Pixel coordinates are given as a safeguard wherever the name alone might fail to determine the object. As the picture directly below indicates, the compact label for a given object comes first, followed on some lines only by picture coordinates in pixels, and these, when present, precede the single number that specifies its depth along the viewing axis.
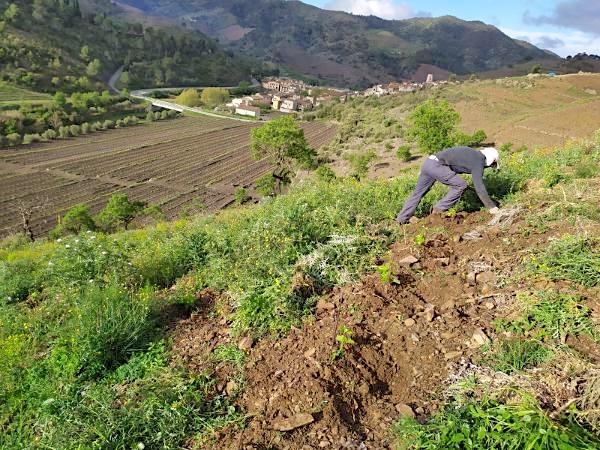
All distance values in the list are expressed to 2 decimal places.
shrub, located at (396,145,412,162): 28.92
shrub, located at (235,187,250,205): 33.19
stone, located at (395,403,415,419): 2.84
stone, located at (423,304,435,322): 3.69
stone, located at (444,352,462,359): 3.29
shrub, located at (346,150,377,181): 27.26
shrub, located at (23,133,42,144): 54.65
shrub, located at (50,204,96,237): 25.75
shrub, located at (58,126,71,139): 60.09
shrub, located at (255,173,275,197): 30.38
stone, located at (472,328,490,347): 3.34
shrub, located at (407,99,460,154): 25.86
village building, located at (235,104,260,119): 86.44
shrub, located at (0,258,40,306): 5.66
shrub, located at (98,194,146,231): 25.80
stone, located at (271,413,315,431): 2.75
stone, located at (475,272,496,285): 4.11
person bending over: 5.65
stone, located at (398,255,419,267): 4.57
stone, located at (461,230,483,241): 5.09
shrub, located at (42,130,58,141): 57.70
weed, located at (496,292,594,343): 3.17
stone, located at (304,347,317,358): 3.33
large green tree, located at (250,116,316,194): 29.14
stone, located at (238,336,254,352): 3.61
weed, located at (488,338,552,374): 3.00
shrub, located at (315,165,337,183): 23.77
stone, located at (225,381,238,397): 3.15
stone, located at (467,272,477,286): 4.18
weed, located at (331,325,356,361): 3.27
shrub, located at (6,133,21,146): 52.53
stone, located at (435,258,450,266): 4.59
